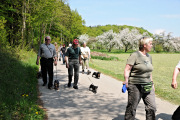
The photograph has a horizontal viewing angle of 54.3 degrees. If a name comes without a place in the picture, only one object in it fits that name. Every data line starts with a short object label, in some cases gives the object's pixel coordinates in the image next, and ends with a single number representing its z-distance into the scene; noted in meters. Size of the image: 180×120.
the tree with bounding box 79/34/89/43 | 82.84
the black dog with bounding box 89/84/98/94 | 6.78
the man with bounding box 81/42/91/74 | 11.16
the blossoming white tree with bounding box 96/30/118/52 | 76.86
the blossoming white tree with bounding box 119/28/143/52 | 78.50
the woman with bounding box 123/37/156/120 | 3.52
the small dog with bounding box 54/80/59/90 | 6.98
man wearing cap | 7.29
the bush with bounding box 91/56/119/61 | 30.84
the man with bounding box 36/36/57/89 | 7.04
